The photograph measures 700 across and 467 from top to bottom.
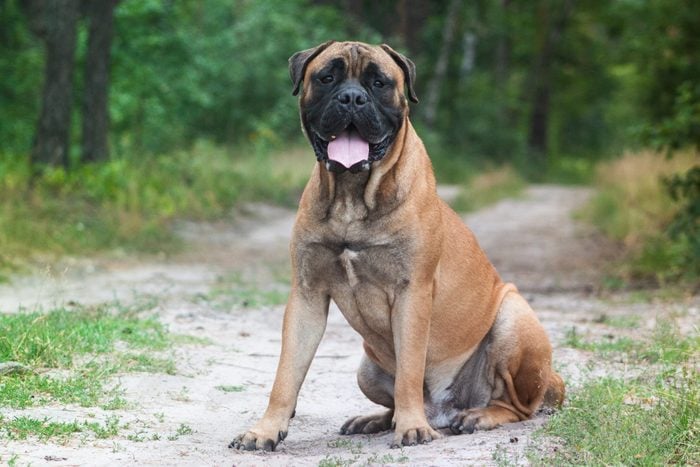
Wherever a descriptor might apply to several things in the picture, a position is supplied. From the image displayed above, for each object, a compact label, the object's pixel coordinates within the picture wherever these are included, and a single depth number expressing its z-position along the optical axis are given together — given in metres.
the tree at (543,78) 70.50
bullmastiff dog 9.20
